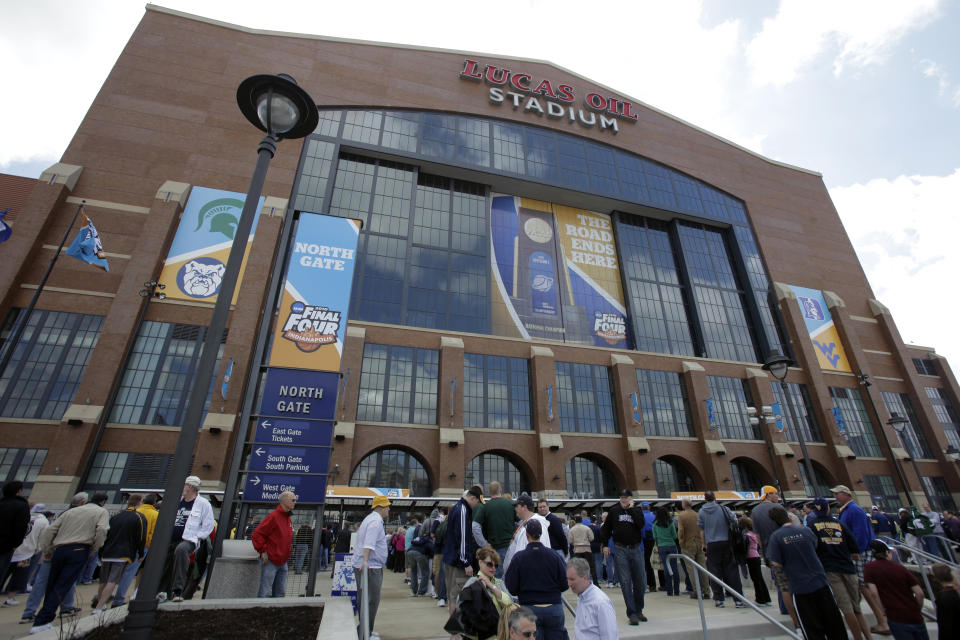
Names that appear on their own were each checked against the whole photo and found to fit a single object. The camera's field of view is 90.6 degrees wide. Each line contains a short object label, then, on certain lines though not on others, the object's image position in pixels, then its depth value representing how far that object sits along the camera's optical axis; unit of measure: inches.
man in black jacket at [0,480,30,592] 272.1
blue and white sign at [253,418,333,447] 377.7
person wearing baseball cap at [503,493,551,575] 255.8
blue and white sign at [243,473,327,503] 362.3
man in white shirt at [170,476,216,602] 307.0
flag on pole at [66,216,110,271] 606.5
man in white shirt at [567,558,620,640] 171.2
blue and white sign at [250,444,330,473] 371.9
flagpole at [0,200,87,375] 560.5
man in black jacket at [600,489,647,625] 304.7
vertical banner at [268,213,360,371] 444.5
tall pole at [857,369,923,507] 1121.7
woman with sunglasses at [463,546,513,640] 167.5
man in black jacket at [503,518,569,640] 191.2
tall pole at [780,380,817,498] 477.1
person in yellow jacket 316.8
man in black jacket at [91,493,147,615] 299.3
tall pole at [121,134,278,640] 144.1
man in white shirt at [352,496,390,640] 278.7
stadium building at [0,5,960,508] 935.7
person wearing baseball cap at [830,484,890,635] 301.7
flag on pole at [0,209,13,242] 509.1
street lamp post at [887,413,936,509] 1314.5
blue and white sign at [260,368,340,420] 389.7
